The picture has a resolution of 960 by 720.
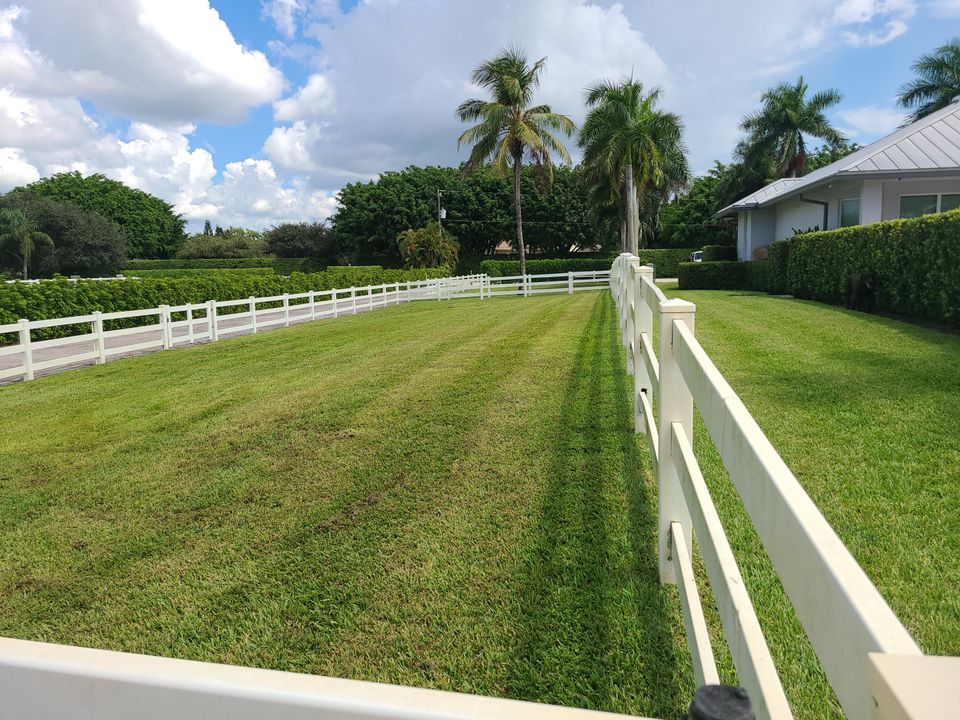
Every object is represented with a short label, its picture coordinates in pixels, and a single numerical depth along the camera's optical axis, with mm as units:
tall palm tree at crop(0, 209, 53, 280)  61250
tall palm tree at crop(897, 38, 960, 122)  36281
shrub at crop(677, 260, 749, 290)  27812
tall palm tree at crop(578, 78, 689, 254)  33062
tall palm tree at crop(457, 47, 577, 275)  35844
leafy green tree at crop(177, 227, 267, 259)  84938
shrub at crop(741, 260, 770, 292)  24297
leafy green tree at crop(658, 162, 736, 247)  57094
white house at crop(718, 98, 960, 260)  18109
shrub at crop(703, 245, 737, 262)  35094
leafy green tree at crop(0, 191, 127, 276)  64875
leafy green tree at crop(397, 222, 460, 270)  52844
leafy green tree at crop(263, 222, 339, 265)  72250
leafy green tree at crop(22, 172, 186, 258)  87438
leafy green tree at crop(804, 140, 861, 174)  53294
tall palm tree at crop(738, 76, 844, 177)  47497
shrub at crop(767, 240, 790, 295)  21578
